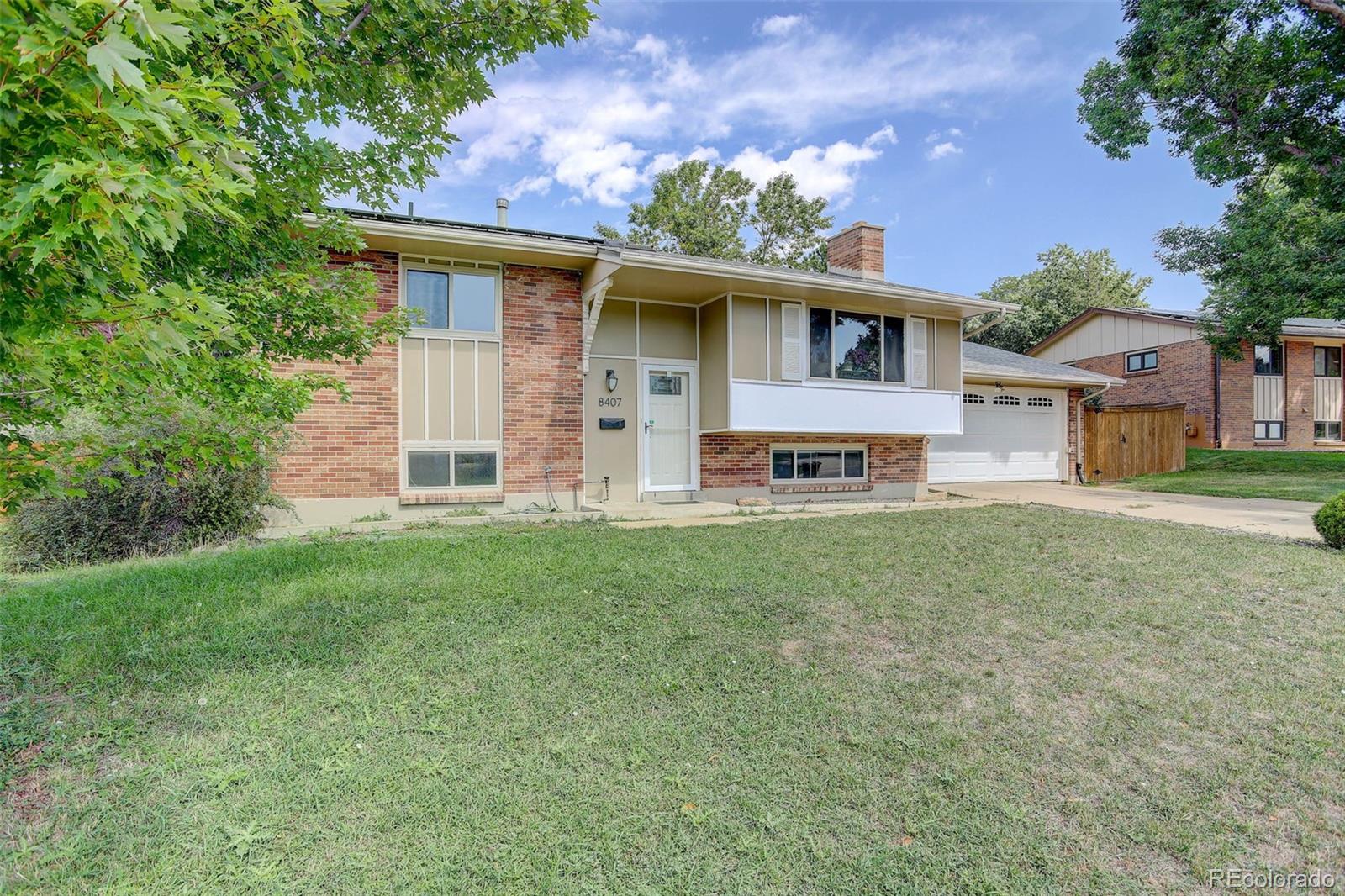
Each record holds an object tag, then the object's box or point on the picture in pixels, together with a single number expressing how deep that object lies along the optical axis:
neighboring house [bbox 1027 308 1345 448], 20.20
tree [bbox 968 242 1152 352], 29.86
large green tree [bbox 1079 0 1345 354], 11.86
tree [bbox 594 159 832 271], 29.05
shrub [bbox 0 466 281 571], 6.79
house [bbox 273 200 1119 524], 8.88
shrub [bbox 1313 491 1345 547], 6.69
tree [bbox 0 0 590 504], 1.46
